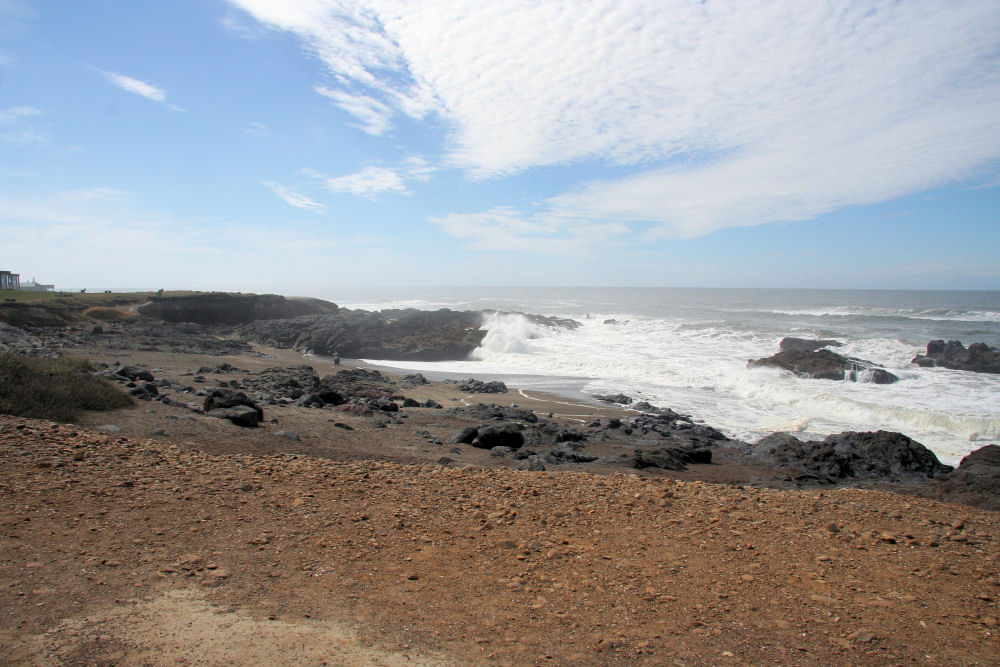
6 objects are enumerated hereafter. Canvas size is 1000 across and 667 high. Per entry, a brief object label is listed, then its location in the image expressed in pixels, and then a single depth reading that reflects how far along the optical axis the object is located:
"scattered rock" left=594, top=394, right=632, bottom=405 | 19.35
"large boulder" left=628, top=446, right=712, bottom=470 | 10.34
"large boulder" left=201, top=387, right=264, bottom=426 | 10.91
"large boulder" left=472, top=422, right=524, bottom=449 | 11.26
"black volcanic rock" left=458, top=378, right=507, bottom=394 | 21.22
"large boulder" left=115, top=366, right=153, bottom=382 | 13.79
